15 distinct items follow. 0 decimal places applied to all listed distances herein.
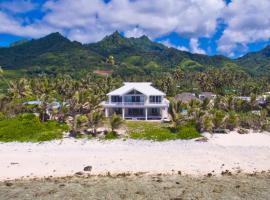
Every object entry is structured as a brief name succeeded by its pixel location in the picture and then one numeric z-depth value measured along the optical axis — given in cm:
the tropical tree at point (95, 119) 4059
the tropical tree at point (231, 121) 4328
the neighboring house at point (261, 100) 6406
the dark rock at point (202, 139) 3848
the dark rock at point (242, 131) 4270
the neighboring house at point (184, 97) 6636
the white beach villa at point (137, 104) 5091
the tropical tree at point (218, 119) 4206
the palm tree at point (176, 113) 4262
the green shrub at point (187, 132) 3978
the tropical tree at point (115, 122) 4094
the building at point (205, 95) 7903
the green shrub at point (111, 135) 3940
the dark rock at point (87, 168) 2892
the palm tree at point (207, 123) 4159
